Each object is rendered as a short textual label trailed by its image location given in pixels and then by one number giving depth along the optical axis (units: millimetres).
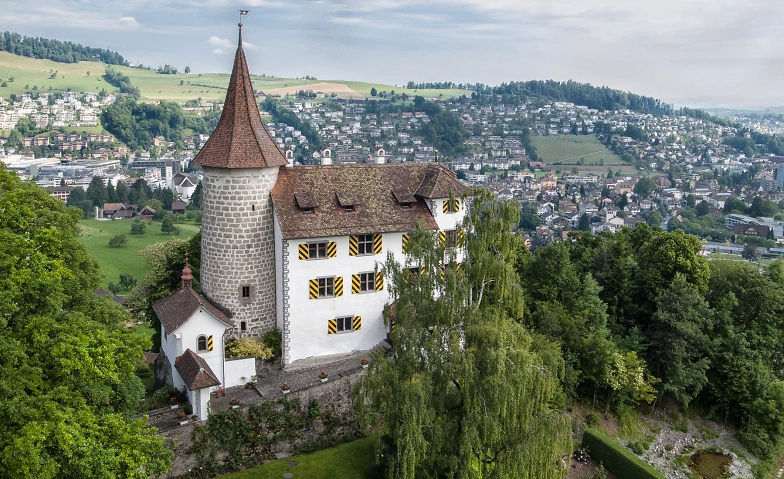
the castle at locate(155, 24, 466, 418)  35750
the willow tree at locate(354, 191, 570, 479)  24109
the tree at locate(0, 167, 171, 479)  19828
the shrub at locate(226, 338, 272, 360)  35219
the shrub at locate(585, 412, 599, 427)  38094
